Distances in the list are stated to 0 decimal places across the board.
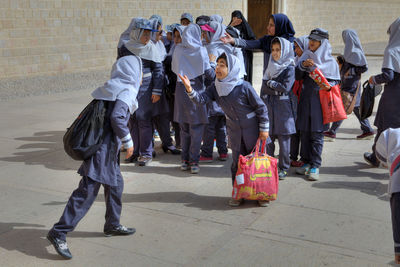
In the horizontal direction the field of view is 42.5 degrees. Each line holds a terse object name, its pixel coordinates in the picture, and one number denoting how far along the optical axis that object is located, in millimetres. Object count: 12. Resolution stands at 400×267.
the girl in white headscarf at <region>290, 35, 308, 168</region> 5802
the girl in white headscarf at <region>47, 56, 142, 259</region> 3795
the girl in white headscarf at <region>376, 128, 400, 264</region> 2805
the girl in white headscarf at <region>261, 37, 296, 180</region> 5387
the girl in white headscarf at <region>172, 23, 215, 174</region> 5895
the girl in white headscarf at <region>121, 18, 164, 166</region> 6027
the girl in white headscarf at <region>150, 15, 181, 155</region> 6480
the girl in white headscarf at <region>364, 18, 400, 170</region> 5441
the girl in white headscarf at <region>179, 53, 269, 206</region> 4777
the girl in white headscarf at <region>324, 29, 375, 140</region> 6941
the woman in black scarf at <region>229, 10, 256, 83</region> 7664
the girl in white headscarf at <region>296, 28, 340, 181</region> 5641
